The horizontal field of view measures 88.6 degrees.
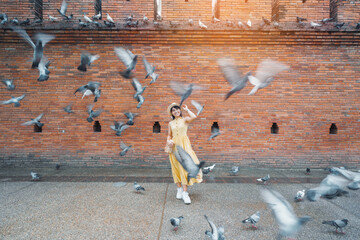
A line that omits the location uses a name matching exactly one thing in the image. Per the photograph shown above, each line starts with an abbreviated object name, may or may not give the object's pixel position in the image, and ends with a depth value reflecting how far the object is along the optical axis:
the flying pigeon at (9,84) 5.69
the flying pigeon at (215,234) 2.10
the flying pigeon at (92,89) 5.42
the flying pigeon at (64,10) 5.40
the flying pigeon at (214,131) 5.81
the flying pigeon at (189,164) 2.66
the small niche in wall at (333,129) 5.86
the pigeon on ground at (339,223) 2.54
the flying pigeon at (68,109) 5.82
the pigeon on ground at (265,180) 4.44
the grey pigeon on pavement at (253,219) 2.63
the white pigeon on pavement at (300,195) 3.57
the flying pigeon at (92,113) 5.76
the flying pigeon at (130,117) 5.73
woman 3.53
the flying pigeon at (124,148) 5.72
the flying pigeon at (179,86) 5.90
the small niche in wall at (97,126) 6.00
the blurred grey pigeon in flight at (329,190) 2.20
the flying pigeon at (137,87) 5.52
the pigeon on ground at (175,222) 2.54
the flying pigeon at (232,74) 3.27
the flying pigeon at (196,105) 5.60
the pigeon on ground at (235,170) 5.14
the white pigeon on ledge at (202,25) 5.53
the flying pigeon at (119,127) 5.76
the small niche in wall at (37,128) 5.98
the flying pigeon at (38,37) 3.95
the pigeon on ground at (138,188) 3.88
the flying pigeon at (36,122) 5.67
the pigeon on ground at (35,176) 4.67
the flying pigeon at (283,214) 1.73
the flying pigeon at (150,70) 5.23
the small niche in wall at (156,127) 6.04
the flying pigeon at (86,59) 5.12
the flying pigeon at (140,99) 5.51
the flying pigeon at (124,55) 5.00
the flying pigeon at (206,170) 4.75
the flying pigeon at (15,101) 5.59
